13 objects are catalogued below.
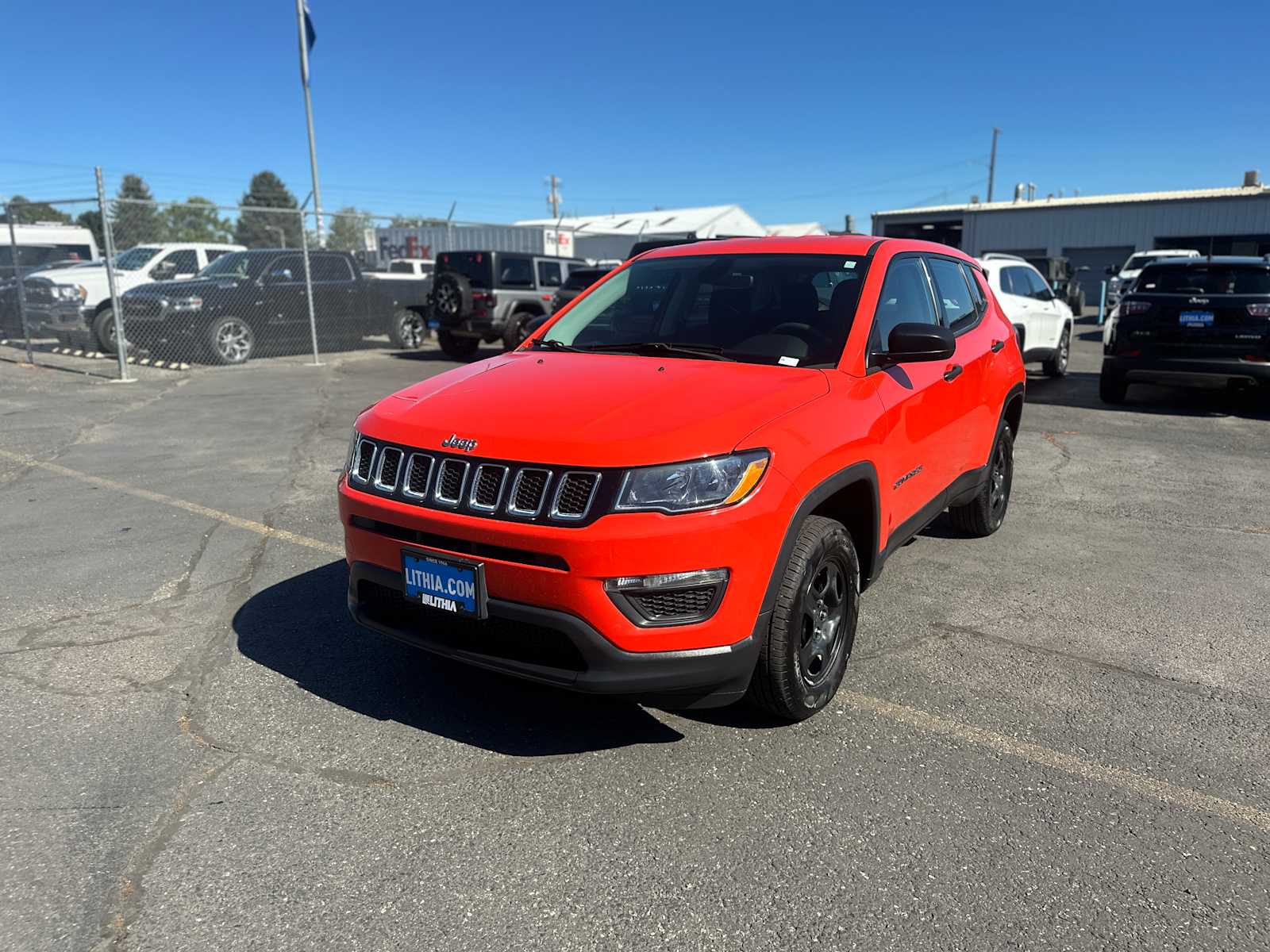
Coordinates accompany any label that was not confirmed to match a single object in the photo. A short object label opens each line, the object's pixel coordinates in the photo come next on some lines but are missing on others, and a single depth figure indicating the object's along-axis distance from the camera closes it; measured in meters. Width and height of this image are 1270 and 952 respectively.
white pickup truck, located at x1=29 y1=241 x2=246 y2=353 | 15.45
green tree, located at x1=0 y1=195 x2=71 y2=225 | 13.80
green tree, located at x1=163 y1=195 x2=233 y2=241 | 14.08
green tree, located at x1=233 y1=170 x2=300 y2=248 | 17.64
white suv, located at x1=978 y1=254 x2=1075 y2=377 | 11.79
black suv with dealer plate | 9.16
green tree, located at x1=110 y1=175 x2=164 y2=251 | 13.91
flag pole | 25.83
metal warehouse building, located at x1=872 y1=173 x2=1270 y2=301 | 33.28
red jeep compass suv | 2.76
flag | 25.84
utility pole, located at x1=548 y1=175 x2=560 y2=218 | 78.81
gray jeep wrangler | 15.23
